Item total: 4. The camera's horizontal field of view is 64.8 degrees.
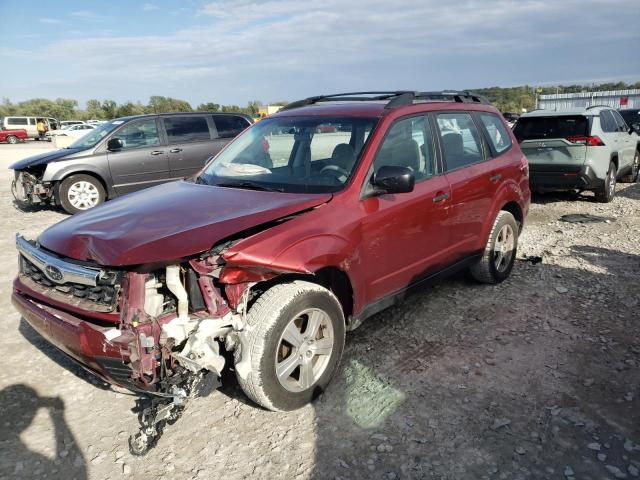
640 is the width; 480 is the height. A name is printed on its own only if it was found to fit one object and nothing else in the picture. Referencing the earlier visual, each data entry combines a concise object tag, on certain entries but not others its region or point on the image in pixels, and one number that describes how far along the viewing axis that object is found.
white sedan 26.88
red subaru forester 2.65
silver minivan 9.03
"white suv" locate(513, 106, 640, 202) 8.57
